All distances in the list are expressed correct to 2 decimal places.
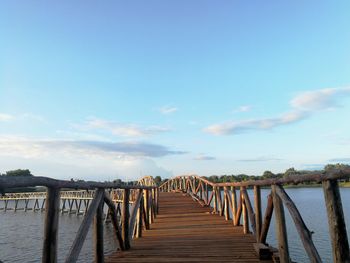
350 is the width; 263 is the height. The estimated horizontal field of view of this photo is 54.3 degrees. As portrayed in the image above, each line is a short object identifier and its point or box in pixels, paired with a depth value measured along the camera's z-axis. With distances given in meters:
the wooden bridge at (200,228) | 3.43
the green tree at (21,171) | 129.41
